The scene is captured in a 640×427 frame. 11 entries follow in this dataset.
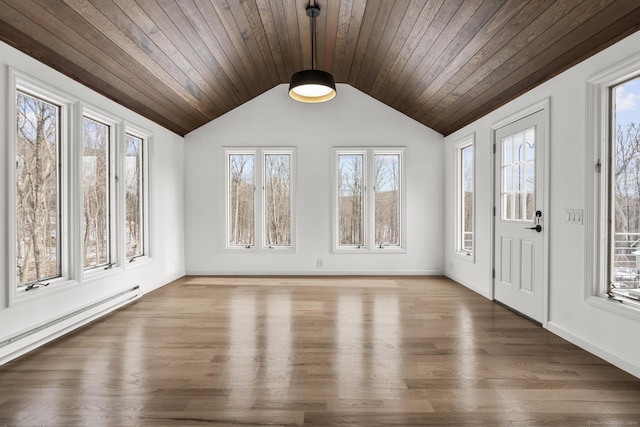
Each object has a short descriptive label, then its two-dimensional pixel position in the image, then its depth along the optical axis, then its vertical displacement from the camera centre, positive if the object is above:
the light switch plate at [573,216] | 2.89 -0.05
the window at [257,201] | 5.89 +0.16
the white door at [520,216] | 3.47 -0.07
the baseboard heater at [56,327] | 2.62 -1.02
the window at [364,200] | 5.89 +0.17
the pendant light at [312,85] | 3.40 +1.25
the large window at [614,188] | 2.49 +0.16
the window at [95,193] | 3.66 +0.19
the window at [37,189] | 2.86 +0.18
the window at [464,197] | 5.07 +0.20
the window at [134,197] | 4.49 +0.18
